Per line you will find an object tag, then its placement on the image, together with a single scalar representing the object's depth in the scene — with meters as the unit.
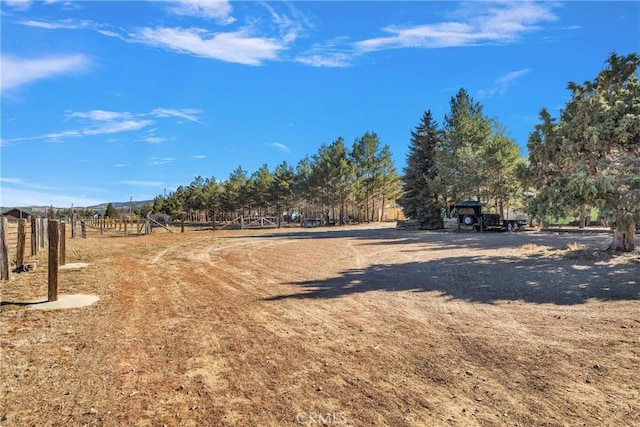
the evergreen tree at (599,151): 10.73
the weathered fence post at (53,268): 6.77
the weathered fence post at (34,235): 13.83
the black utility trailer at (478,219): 27.52
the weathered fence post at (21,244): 10.38
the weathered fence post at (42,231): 15.41
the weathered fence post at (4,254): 8.62
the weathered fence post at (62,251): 11.50
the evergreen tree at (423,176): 32.58
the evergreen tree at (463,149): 29.75
